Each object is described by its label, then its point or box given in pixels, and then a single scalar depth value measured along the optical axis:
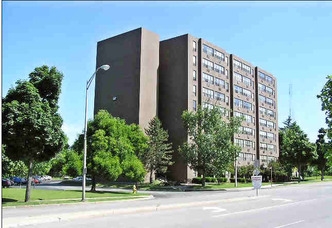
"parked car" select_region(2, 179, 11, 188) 54.95
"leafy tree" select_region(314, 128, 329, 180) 75.81
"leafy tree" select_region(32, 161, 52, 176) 43.19
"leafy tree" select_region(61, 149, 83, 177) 37.80
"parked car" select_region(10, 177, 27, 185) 65.61
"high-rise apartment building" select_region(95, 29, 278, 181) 69.54
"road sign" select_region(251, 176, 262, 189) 31.61
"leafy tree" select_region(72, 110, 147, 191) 37.00
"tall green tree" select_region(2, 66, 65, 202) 23.44
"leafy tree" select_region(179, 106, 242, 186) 52.31
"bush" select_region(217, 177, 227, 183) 66.03
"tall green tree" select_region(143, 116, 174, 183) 60.75
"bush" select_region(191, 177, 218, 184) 65.12
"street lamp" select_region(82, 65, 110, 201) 27.53
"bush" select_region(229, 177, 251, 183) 68.91
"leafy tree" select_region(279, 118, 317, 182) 68.06
